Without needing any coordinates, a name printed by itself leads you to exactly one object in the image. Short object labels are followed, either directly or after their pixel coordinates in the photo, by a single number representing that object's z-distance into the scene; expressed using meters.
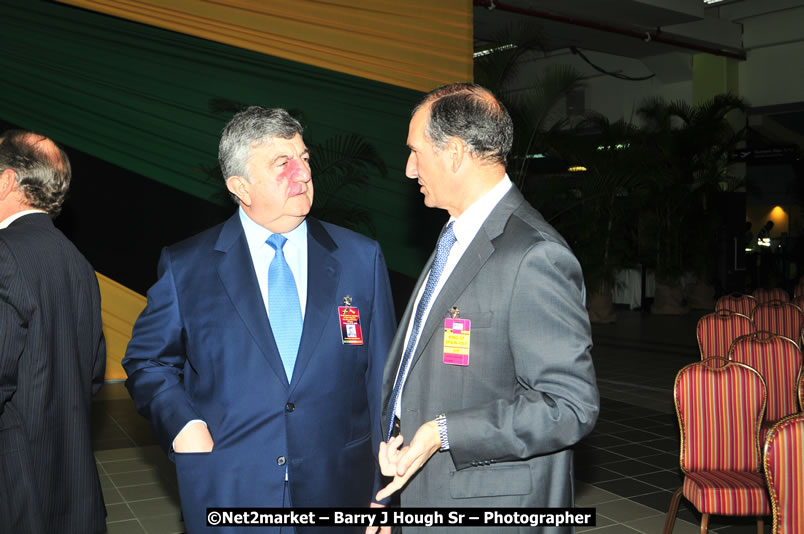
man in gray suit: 1.51
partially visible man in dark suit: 2.08
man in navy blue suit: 1.92
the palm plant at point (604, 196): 11.15
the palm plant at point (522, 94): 9.22
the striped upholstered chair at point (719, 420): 3.48
